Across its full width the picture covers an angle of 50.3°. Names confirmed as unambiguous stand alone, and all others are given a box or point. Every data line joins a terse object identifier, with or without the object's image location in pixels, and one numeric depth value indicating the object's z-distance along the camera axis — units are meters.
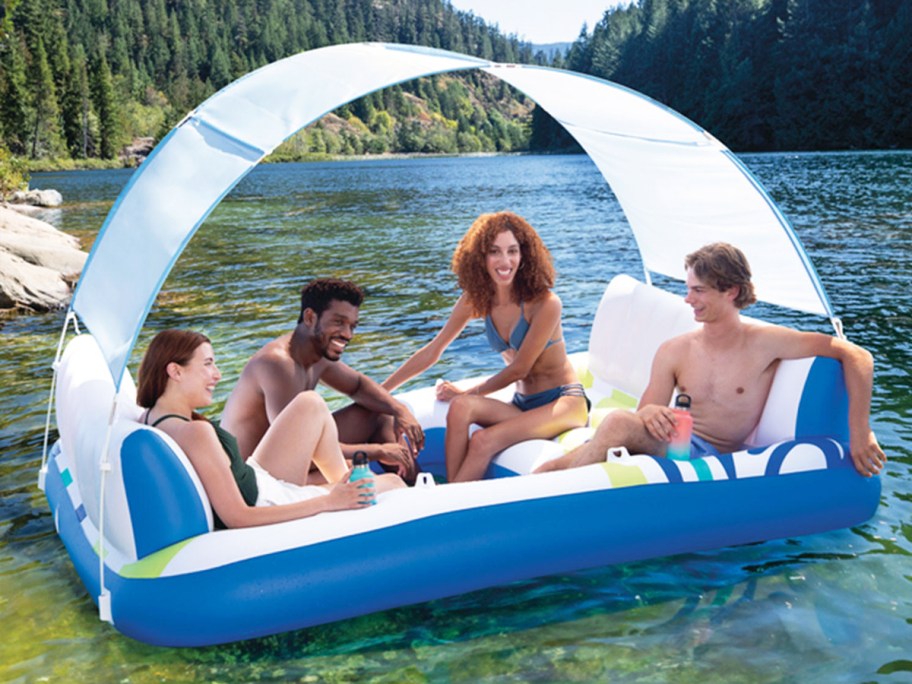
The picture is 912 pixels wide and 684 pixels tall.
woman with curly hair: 4.63
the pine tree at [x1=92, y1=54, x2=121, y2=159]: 68.69
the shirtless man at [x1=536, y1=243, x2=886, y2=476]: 4.20
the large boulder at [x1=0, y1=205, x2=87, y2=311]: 10.98
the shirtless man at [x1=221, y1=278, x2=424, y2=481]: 4.24
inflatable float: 3.45
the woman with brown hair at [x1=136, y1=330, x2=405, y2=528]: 3.49
